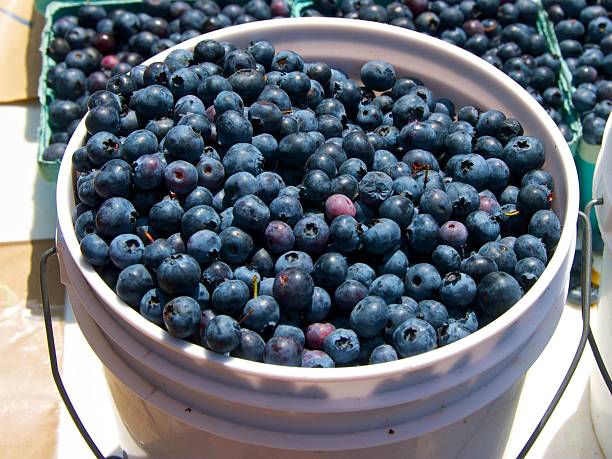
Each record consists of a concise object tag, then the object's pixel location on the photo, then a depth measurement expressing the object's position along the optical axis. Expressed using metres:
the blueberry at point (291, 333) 0.31
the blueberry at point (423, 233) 0.35
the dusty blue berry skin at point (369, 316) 0.31
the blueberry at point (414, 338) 0.31
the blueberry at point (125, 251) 0.33
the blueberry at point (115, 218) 0.33
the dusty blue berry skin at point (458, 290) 0.33
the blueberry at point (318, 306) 0.33
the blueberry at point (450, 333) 0.32
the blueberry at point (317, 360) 0.31
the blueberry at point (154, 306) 0.32
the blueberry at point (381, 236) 0.33
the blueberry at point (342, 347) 0.31
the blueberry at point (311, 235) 0.34
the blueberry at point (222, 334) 0.30
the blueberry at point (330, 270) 0.33
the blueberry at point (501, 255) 0.34
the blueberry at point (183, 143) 0.35
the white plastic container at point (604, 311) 0.43
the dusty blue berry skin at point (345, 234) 0.33
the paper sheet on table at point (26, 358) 0.55
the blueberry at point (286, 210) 0.34
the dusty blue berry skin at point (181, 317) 0.30
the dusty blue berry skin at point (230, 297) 0.31
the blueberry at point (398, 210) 0.34
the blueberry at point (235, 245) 0.33
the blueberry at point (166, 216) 0.34
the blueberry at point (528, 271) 0.34
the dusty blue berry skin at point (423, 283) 0.34
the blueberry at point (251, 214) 0.33
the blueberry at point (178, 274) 0.31
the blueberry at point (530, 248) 0.35
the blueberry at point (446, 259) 0.34
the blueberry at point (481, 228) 0.35
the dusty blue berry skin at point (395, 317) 0.32
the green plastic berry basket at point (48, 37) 0.64
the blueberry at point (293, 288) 0.31
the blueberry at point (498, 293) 0.33
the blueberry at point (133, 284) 0.32
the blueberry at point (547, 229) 0.35
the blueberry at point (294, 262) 0.33
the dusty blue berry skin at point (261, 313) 0.31
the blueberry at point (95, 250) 0.33
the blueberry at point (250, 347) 0.31
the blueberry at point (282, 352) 0.30
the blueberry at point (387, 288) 0.33
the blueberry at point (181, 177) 0.34
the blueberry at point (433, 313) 0.33
